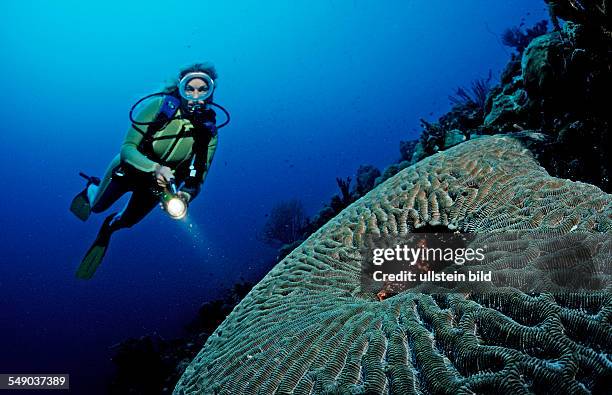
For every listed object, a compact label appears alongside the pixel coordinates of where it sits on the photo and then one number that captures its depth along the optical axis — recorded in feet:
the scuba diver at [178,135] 16.38
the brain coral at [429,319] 4.65
